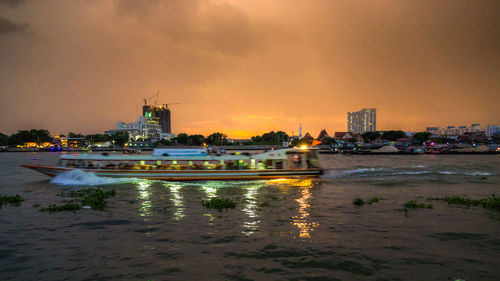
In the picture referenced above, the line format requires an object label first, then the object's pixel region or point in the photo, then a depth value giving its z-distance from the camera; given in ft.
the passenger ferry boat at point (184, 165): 101.96
